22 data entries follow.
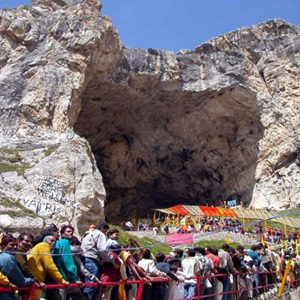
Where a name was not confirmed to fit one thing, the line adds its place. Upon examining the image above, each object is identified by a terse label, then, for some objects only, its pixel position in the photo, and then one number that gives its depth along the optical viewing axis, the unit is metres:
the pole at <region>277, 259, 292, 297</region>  9.69
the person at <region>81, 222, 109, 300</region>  5.58
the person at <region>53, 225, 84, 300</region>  5.08
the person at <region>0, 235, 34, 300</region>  4.16
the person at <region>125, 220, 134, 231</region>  25.69
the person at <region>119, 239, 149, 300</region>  5.95
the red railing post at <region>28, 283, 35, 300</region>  4.32
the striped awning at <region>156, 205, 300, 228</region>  26.38
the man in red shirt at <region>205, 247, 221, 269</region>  7.83
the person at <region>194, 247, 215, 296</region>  7.41
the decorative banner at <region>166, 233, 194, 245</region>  18.35
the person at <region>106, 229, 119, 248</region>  6.07
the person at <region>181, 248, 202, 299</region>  7.18
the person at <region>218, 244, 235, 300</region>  7.94
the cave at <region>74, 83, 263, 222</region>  29.30
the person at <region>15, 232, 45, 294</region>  4.50
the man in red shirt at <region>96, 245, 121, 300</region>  5.54
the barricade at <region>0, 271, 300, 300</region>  4.35
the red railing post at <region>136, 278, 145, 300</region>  5.94
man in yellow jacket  4.73
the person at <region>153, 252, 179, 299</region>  6.45
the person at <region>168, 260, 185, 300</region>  6.58
